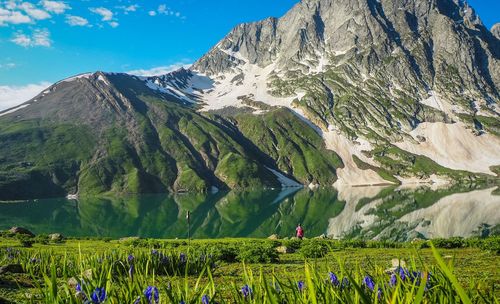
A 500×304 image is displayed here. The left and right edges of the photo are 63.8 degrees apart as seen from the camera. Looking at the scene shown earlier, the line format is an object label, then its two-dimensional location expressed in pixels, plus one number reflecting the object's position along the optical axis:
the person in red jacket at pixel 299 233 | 50.76
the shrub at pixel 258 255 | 24.94
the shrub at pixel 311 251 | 28.18
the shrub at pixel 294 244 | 38.05
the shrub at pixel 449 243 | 37.03
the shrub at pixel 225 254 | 25.19
